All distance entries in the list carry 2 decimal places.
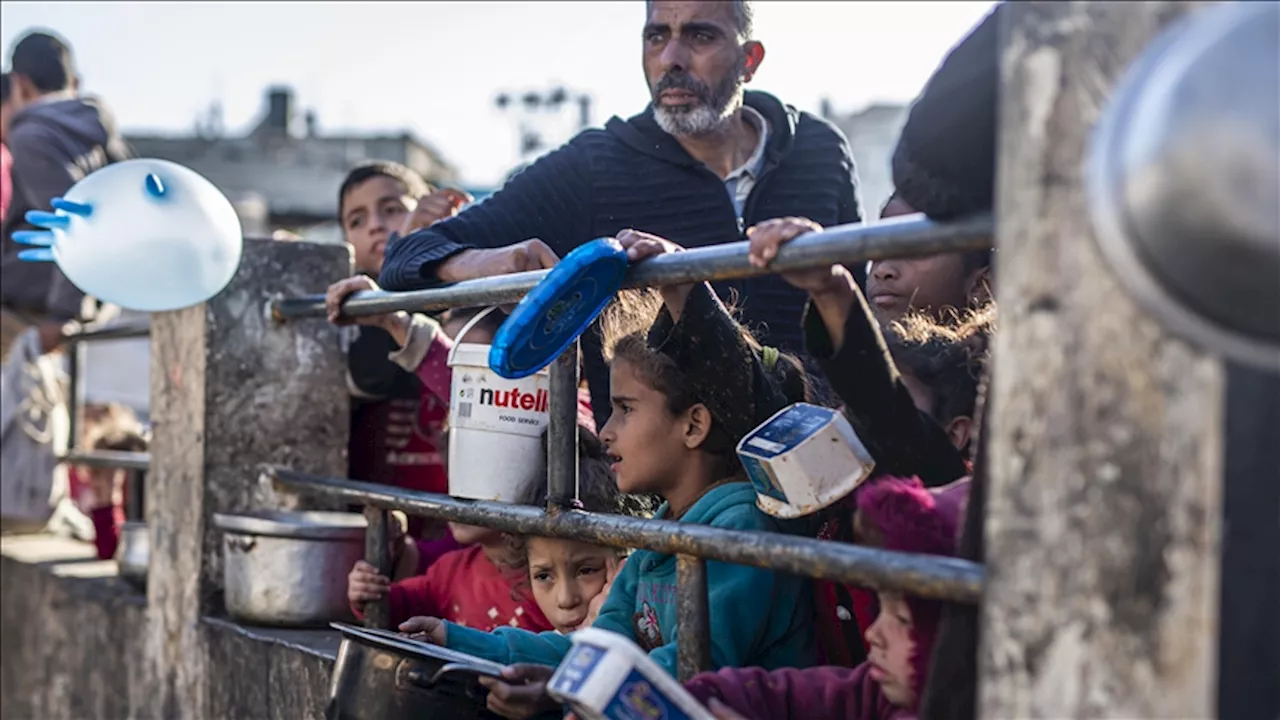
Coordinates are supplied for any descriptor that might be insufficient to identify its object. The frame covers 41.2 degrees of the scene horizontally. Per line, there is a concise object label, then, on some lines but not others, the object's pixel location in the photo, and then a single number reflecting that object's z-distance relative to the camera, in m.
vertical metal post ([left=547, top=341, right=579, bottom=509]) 3.06
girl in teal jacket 2.74
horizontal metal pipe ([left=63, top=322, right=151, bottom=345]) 5.78
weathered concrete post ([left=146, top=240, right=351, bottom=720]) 4.61
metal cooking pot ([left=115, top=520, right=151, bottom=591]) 5.23
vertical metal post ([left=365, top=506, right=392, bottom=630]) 3.88
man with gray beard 4.09
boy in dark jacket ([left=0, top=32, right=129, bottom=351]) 6.36
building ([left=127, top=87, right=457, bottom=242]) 32.12
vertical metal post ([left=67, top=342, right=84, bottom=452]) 7.24
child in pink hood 2.22
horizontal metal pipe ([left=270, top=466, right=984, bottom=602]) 2.02
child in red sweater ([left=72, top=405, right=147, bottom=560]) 6.76
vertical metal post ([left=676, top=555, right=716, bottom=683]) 2.62
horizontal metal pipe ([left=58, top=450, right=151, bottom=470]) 5.57
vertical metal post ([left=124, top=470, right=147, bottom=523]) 7.01
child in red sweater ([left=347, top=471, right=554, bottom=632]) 3.72
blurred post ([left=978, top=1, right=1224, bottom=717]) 1.60
